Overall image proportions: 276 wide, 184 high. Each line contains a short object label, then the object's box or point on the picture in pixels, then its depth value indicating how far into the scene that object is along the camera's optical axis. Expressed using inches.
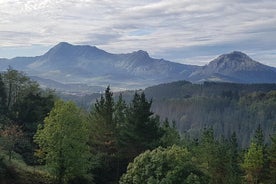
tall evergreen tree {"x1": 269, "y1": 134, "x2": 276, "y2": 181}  2343.8
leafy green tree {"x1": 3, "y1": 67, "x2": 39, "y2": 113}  3218.5
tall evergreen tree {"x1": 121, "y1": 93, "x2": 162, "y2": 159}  2185.0
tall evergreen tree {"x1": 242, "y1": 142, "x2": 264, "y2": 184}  2410.2
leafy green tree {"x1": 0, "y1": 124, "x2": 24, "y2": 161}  1764.3
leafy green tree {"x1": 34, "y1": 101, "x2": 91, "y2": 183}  1710.1
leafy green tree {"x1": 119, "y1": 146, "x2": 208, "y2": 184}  1346.0
